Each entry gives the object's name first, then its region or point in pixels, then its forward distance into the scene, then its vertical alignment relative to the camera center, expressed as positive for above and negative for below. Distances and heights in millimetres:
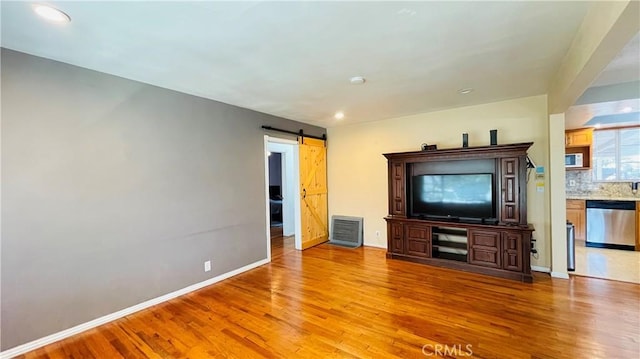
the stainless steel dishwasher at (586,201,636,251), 4816 -893
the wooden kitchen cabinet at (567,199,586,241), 5246 -768
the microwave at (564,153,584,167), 5602 +315
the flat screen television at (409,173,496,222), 4047 -308
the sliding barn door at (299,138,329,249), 5430 -268
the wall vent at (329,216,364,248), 5586 -1087
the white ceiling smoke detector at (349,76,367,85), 3073 +1122
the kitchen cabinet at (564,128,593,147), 5391 +750
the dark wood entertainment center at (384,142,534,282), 3727 -701
